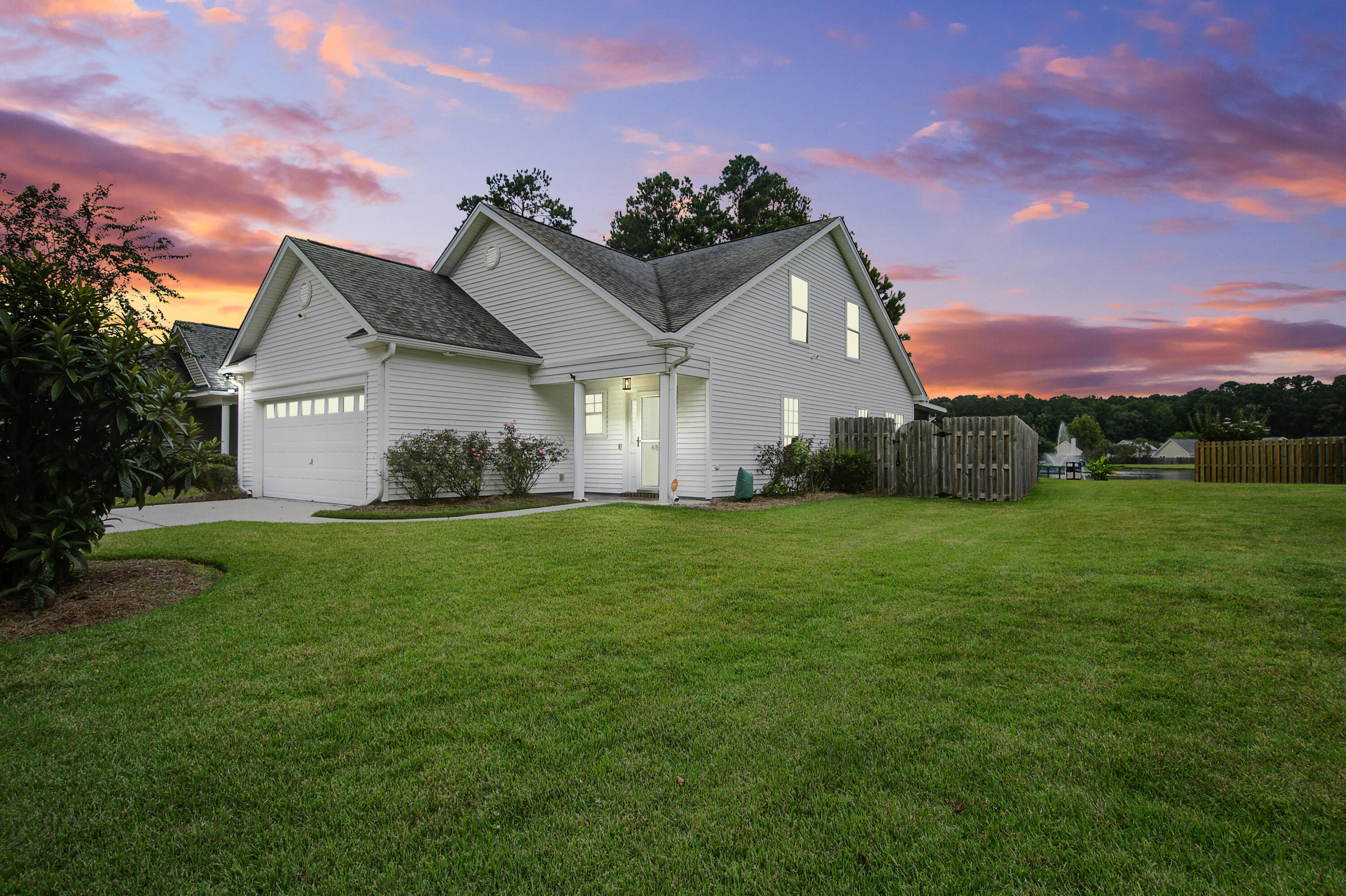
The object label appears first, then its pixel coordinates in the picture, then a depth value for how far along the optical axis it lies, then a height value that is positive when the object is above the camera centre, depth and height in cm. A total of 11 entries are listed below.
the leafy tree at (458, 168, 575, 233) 3325 +1340
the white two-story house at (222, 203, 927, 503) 1291 +205
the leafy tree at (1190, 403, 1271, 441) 2192 +73
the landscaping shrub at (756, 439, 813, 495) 1461 -42
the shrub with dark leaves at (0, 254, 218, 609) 518 +23
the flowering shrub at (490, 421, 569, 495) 1385 -27
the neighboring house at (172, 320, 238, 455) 1942 +198
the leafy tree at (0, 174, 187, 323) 1941 +673
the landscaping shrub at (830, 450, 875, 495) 1547 -54
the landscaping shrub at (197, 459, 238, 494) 1670 -85
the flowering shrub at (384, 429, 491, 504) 1255 -33
